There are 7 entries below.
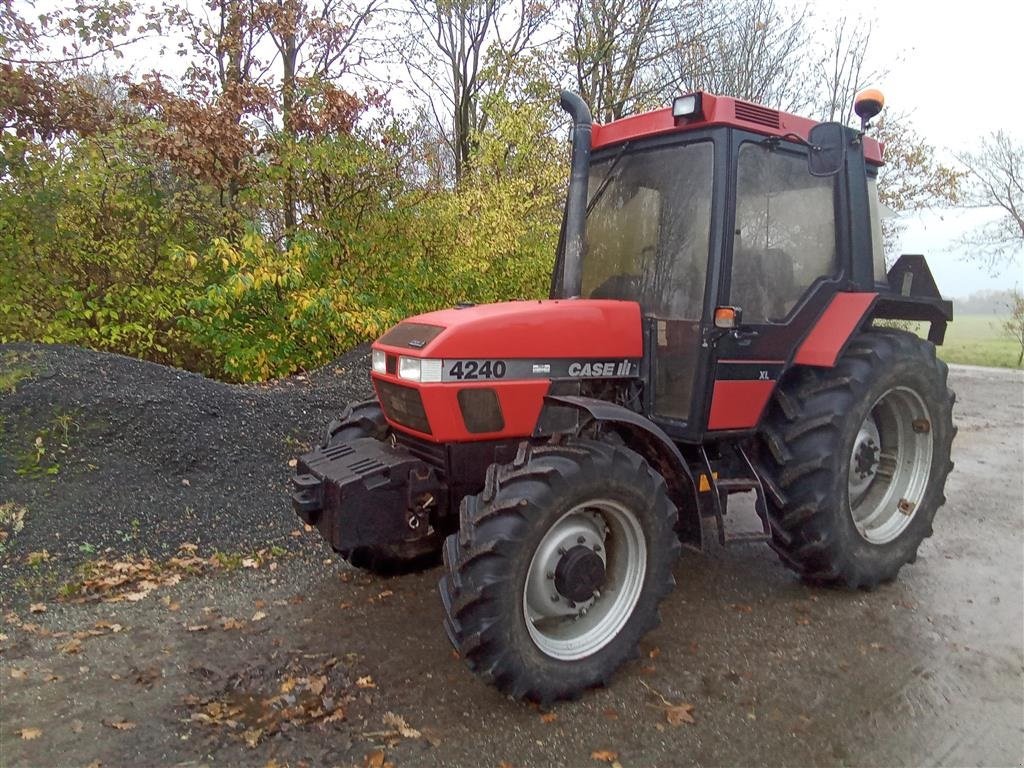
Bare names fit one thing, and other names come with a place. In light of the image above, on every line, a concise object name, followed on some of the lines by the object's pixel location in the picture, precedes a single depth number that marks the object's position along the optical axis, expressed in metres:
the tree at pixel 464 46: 13.73
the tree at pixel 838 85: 16.72
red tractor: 3.03
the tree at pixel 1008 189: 23.95
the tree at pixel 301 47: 7.84
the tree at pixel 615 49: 13.48
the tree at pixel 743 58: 15.07
